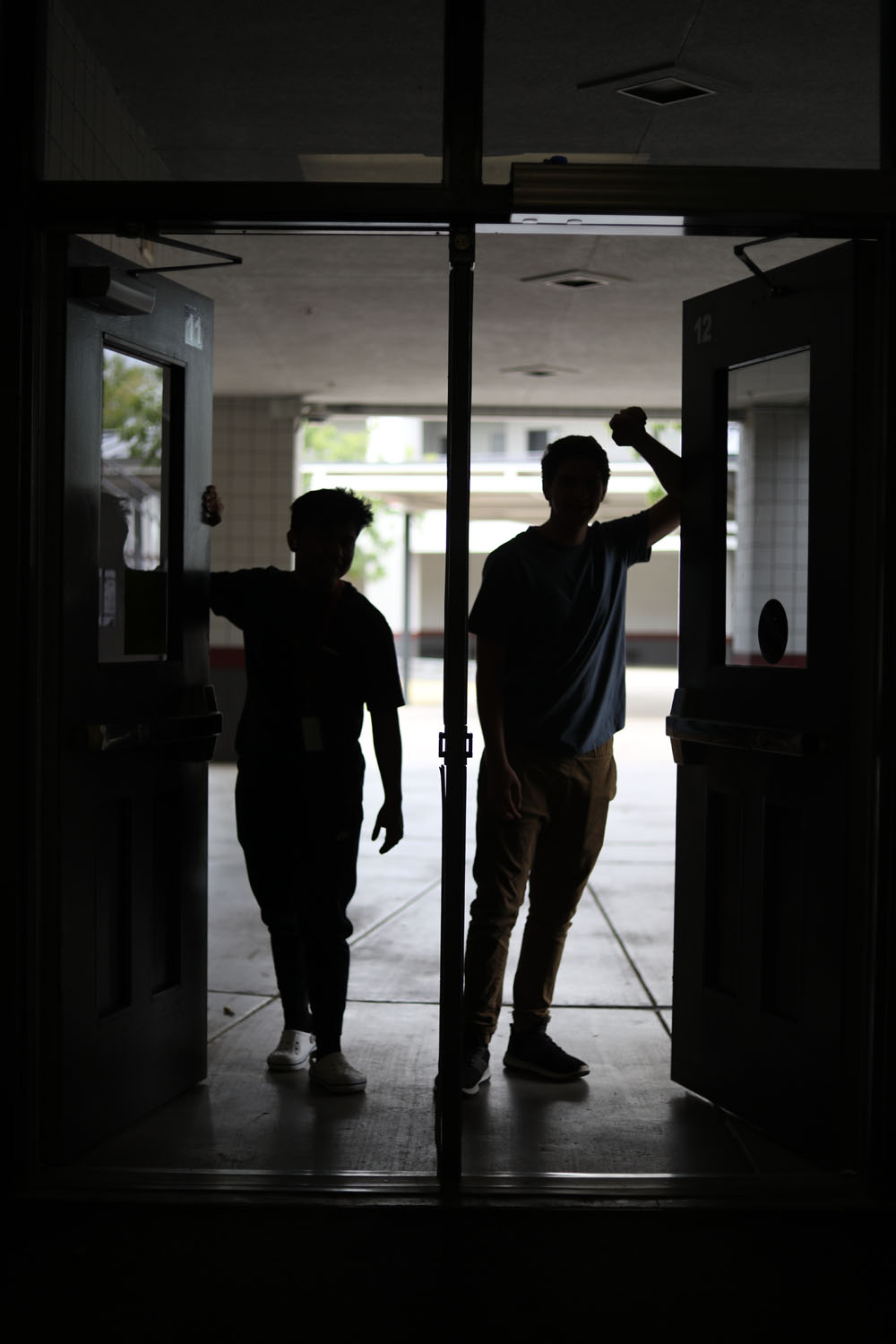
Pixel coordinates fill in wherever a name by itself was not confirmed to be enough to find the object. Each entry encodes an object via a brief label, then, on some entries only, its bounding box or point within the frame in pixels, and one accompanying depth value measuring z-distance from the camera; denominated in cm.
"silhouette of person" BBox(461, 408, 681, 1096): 304
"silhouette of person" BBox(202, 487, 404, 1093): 305
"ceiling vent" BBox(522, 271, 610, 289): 607
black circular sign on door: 284
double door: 255
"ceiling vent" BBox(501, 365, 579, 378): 845
